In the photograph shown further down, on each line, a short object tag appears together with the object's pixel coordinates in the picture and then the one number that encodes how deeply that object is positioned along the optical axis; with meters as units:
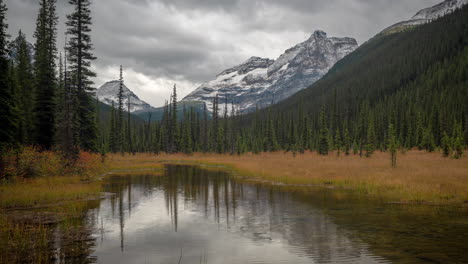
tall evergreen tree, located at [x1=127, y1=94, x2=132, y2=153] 89.62
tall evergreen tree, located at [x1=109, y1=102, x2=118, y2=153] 75.41
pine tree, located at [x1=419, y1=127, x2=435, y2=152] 63.60
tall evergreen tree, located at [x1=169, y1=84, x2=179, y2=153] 89.81
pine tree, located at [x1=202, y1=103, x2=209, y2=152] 95.94
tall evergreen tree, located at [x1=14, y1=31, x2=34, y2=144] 31.31
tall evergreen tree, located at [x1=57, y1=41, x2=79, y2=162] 28.33
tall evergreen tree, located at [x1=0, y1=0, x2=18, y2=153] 22.27
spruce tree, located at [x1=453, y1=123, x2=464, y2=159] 41.67
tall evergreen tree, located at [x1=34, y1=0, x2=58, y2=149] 34.94
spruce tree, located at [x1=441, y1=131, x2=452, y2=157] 46.28
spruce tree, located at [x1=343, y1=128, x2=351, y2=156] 67.50
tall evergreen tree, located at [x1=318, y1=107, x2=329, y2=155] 70.44
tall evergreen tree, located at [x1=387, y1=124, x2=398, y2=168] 35.85
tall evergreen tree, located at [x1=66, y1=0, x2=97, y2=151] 35.78
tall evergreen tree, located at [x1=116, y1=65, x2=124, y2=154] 72.91
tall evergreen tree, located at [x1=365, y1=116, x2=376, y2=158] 57.00
